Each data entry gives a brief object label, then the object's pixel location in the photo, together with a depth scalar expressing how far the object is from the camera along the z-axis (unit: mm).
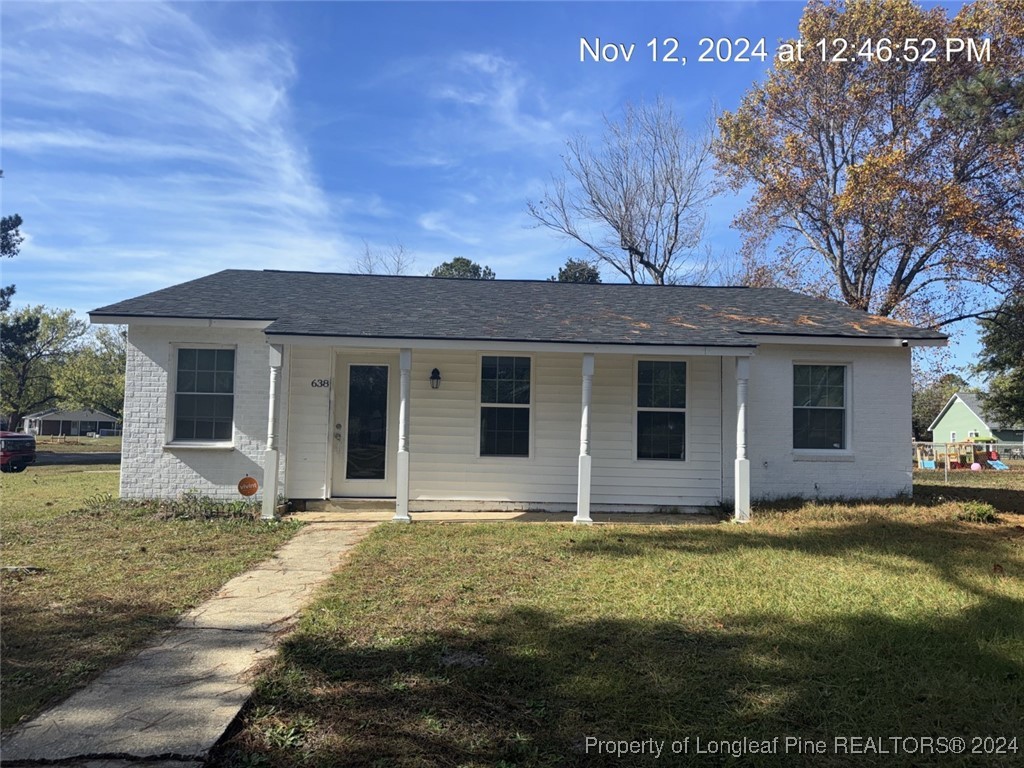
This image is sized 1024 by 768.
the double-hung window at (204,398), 9531
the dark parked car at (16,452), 19328
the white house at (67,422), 71750
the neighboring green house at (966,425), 45844
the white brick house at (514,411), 9422
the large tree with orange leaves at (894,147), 17359
